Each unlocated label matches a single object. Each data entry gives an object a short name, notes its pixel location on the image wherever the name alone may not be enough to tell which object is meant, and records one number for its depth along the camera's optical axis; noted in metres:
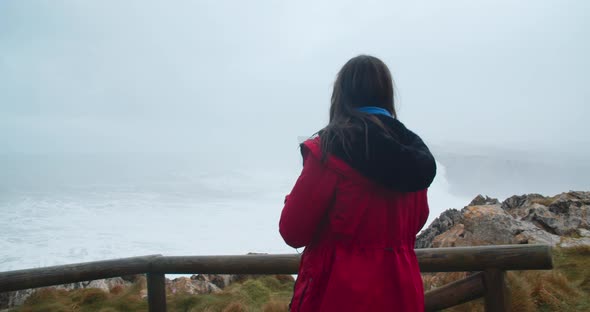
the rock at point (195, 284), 7.21
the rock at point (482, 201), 12.13
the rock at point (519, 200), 13.40
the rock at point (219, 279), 8.38
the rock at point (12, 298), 6.44
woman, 1.89
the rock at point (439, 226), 9.43
